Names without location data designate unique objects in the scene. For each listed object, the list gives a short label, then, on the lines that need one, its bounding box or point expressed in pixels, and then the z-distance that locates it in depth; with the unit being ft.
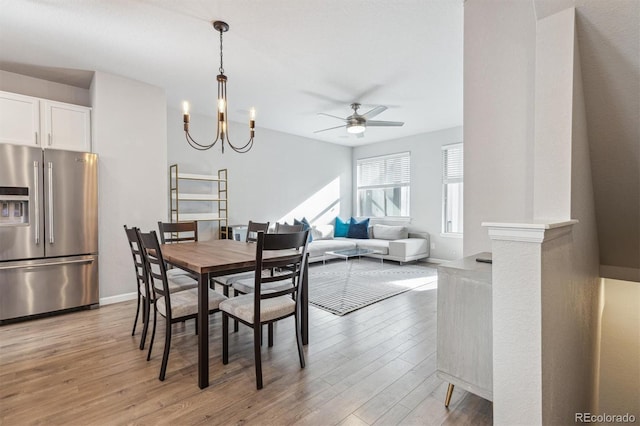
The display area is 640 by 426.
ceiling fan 13.71
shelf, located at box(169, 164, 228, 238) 15.07
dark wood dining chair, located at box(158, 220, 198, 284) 10.38
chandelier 8.25
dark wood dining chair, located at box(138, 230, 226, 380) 6.67
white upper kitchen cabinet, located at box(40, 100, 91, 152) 10.82
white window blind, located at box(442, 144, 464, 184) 19.17
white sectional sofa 18.80
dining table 6.30
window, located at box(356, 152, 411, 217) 22.15
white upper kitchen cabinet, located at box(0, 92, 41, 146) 10.05
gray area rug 11.96
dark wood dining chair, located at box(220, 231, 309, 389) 6.32
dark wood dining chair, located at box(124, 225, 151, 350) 7.54
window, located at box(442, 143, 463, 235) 19.26
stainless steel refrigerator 9.73
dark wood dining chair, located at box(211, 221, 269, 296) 9.41
